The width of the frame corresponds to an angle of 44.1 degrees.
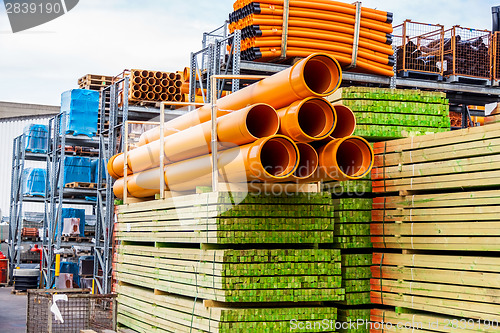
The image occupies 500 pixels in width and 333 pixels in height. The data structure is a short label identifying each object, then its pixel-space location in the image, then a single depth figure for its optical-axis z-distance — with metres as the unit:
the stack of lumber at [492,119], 6.47
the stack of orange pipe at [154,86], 14.65
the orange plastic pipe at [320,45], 10.16
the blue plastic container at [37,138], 21.56
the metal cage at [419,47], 12.66
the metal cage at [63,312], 8.79
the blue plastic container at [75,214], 19.19
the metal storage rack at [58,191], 17.42
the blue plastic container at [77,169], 18.00
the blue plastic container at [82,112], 17.47
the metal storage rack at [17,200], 21.78
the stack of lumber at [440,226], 5.82
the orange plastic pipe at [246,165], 5.49
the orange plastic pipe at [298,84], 5.63
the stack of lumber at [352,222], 6.97
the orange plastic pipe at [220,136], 5.67
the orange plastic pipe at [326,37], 10.19
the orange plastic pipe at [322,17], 10.14
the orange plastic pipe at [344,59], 10.17
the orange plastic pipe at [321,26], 10.18
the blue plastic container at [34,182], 21.33
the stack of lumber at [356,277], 6.99
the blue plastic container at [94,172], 18.61
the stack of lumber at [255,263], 6.07
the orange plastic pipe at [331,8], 10.16
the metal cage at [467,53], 12.92
